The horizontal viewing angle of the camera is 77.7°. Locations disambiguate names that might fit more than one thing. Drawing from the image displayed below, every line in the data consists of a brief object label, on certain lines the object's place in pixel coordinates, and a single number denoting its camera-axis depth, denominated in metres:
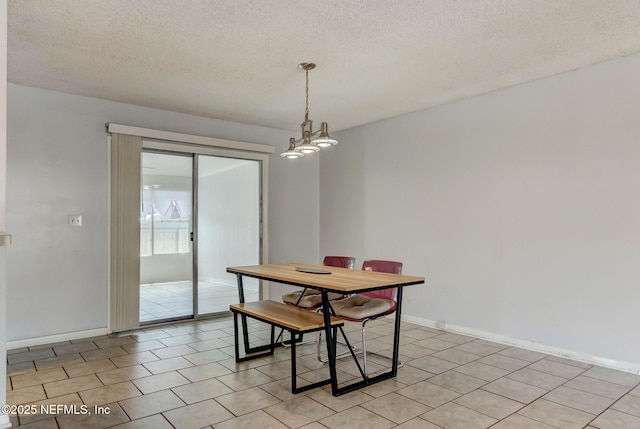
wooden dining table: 2.62
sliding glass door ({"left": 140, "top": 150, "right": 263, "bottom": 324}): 4.65
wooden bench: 2.68
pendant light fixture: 3.02
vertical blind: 4.27
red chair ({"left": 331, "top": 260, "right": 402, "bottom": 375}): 2.93
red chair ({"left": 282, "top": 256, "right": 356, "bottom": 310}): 3.48
